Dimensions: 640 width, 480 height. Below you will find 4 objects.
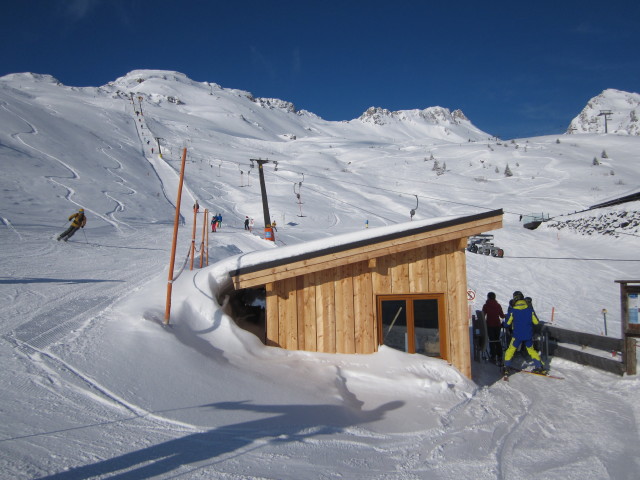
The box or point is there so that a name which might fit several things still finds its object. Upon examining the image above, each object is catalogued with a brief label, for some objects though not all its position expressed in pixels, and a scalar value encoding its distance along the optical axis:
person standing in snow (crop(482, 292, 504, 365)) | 8.70
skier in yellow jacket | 14.35
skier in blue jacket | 7.34
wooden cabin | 6.91
